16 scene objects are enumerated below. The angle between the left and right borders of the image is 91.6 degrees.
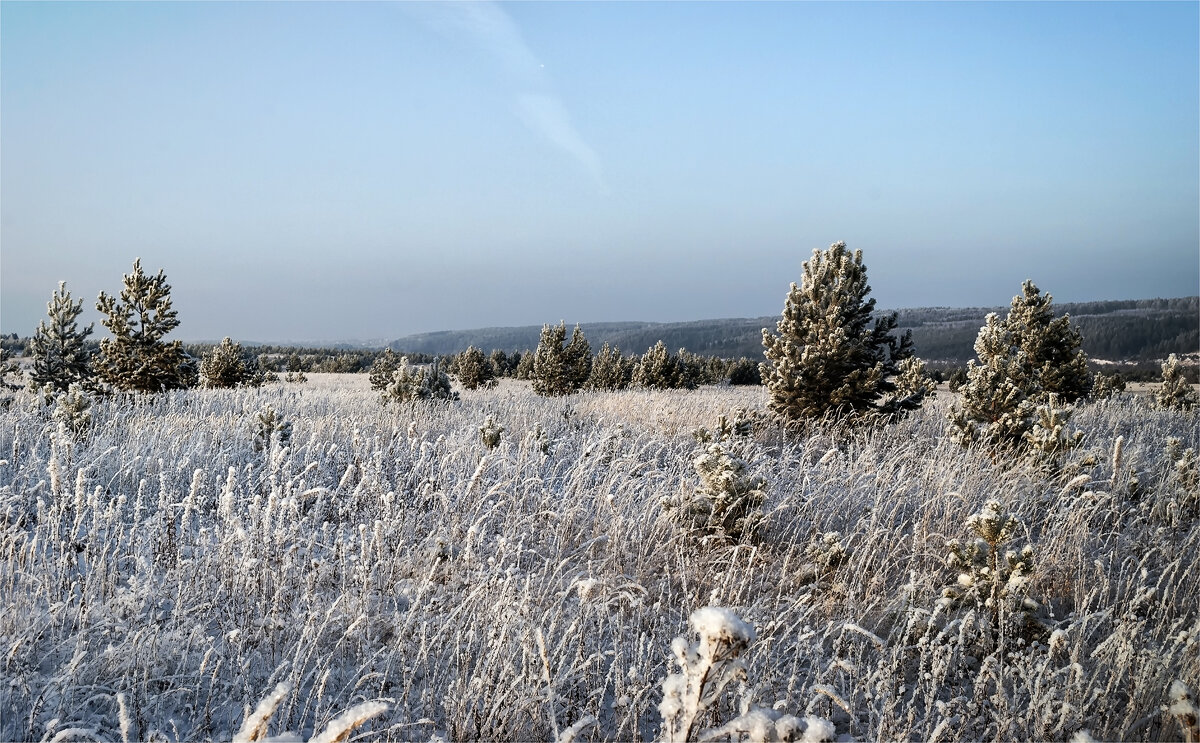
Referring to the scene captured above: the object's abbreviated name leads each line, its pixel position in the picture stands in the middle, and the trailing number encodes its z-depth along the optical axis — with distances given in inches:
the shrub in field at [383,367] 988.7
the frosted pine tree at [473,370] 1523.1
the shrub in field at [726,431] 258.5
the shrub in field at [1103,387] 685.3
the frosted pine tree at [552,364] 1111.0
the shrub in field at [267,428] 239.0
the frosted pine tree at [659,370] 1307.8
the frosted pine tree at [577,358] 1147.3
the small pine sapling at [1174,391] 530.0
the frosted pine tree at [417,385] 416.2
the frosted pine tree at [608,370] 1385.3
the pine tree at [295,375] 1478.3
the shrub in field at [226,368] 964.6
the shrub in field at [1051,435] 234.2
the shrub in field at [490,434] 249.9
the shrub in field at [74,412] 230.8
